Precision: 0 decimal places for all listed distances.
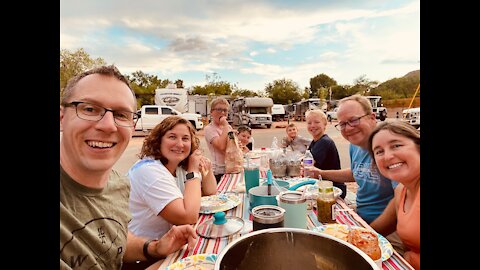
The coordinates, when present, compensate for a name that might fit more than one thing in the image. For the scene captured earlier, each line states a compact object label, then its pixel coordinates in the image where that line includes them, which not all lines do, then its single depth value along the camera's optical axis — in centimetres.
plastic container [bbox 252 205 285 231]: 93
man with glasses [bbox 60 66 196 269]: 99
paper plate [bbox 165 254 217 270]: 104
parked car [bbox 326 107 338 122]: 2239
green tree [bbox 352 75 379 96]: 3638
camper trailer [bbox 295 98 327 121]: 2675
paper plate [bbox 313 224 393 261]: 112
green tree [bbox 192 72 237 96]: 3512
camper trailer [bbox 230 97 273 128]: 1858
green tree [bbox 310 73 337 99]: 5202
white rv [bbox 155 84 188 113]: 1775
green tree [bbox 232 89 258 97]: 3851
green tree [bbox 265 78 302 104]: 4153
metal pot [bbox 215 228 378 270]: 57
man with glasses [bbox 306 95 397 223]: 203
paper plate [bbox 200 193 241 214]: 175
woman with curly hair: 152
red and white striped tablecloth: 110
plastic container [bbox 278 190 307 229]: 127
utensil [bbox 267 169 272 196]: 146
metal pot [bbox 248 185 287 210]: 140
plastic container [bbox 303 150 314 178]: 269
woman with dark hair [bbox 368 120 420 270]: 137
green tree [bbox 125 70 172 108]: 3389
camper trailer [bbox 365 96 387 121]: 1678
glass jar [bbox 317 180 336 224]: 154
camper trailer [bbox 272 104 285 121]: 2508
